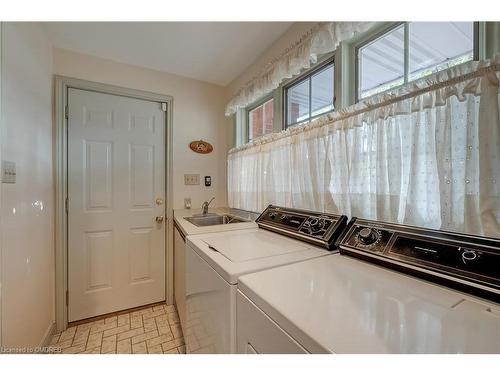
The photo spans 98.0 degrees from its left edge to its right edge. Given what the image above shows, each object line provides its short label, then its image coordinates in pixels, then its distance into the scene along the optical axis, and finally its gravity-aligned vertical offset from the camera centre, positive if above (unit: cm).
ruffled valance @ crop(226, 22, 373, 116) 114 +84
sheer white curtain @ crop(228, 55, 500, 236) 72 +14
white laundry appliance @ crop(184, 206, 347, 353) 78 -30
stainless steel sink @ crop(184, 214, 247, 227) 208 -33
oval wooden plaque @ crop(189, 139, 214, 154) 250 +46
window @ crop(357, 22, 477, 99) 90 +64
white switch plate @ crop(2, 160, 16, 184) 107 +7
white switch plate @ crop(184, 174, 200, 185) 246 +8
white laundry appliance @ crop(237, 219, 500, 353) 44 -31
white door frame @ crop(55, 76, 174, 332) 188 -4
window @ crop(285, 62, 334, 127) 150 +69
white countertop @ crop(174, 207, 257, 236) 144 -29
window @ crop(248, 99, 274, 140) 214 +70
